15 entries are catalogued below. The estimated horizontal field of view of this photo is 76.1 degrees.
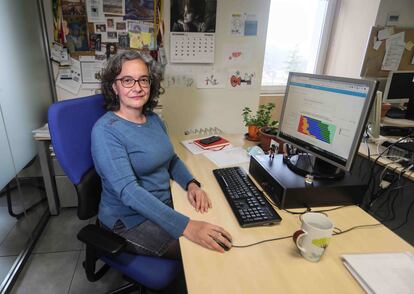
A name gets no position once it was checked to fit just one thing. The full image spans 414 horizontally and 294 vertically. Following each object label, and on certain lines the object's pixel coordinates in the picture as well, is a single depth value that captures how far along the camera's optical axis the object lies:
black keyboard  0.99
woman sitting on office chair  1.06
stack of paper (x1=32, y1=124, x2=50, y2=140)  1.90
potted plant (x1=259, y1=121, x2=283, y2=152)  1.64
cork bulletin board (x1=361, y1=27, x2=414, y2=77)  2.75
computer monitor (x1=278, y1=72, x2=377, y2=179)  1.00
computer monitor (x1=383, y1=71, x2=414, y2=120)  2.39
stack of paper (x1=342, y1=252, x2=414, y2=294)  0.73
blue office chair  1.00
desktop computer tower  1.09
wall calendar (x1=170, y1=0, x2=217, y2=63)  2.07
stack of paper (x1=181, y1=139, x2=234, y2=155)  1.68
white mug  0.79
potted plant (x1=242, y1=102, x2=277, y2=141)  1.82
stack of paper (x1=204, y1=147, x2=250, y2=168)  1.52
